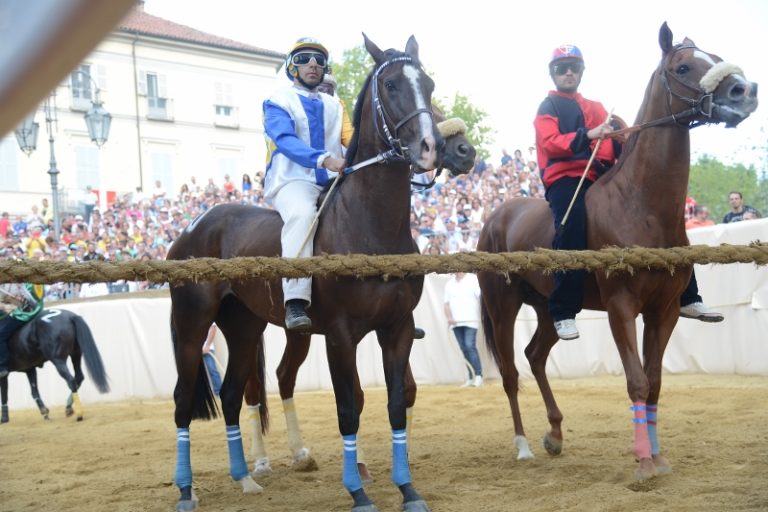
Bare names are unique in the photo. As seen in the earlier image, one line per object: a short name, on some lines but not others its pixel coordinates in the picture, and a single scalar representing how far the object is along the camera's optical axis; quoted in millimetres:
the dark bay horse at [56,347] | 12359
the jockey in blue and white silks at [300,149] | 5024
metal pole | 17516
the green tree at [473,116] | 56281
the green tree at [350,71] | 56625
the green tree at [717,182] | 53228
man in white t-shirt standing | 13367
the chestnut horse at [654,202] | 5180
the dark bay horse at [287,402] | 6452
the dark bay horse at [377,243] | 4605
